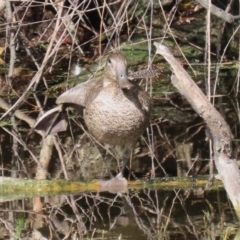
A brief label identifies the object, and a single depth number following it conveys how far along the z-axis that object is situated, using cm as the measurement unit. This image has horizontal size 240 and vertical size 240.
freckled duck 1023
